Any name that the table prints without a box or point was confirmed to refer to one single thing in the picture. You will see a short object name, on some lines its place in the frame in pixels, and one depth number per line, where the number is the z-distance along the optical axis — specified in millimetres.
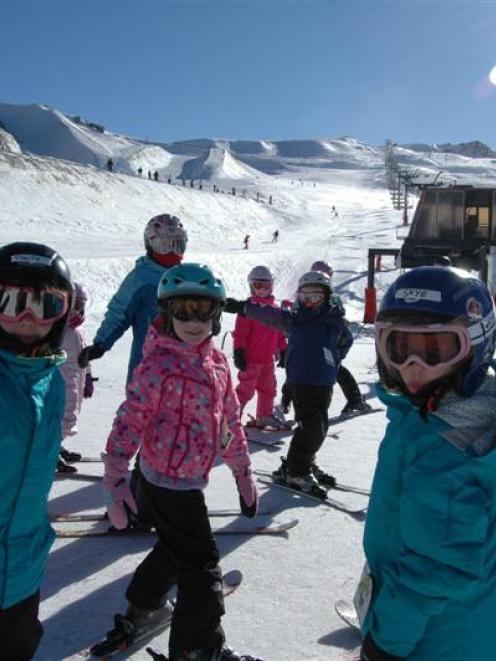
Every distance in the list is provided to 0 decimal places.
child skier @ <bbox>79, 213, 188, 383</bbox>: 4035
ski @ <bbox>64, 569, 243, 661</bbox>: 2742
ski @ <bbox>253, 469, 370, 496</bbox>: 4875
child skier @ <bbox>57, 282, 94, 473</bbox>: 5512
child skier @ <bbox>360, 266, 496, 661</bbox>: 1642
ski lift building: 19203
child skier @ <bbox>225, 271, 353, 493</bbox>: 4770
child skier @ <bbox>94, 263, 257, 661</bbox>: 2553
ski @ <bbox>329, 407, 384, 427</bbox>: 7172
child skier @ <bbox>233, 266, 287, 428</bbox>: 6777
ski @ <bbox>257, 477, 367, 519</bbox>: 4453
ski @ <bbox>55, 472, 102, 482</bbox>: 5023
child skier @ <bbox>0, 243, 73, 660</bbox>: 2041
